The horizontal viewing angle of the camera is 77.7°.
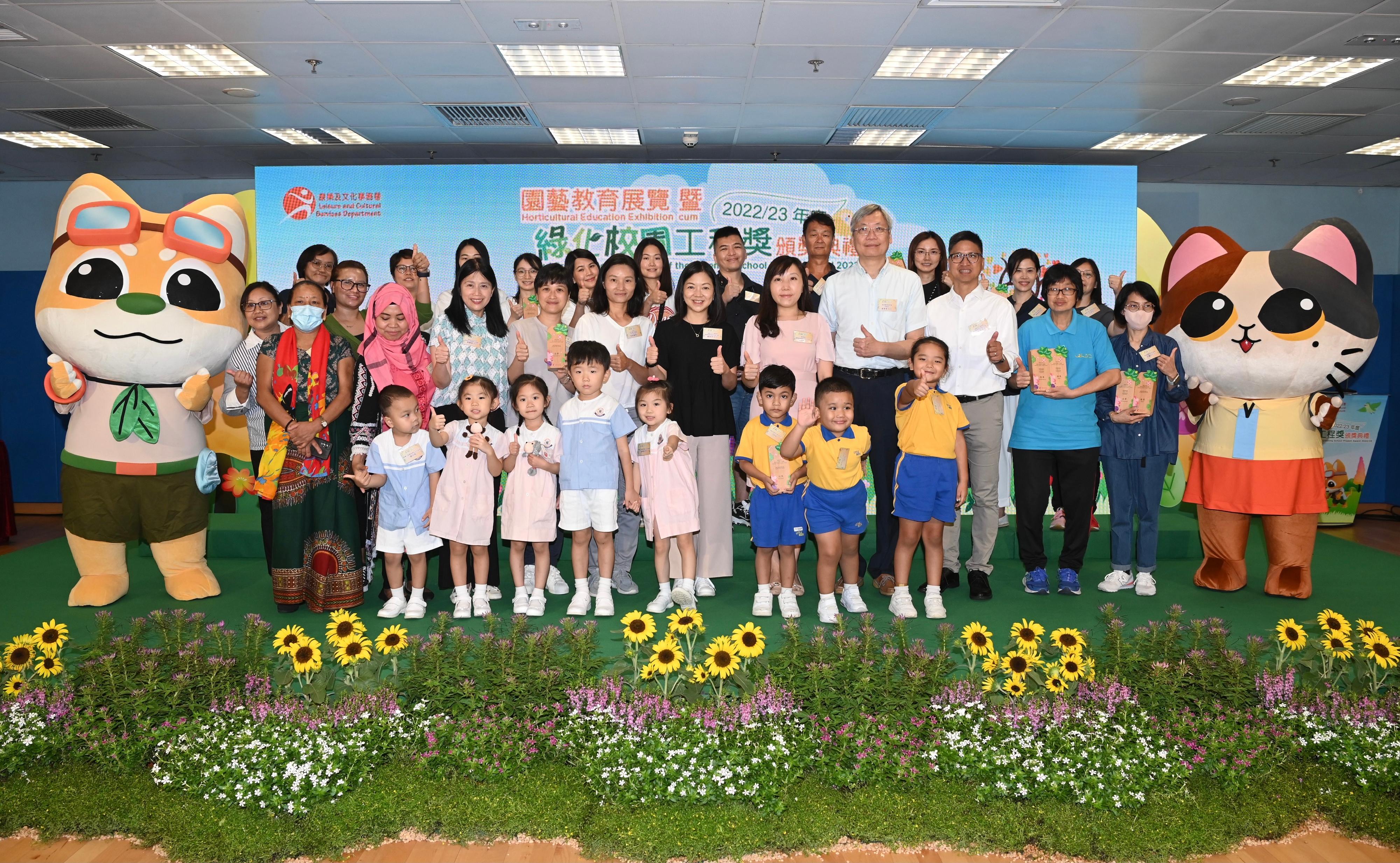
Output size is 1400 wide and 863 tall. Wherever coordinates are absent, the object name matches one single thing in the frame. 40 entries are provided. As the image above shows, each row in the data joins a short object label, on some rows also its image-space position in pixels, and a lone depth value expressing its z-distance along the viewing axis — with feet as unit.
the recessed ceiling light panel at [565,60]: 18.35
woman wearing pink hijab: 13.52
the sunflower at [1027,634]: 9.76
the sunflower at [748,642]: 9.66
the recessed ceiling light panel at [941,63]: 18.45
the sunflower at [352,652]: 9.71
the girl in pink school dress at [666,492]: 13.26
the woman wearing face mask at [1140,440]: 14.79
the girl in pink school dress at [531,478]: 13.29
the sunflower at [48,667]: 9.91
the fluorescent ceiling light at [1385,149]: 25.27
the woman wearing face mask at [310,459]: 13.37
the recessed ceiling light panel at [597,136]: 23.89
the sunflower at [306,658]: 9.53
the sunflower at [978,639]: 9.76
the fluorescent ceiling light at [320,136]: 23.81
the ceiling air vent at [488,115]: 21.98
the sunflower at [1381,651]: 9.98
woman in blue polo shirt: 14.26
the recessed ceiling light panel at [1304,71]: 18.92
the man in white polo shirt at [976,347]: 14.08
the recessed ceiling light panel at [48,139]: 24.30
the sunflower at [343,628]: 9.83
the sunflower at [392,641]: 9.82
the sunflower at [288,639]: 9.64
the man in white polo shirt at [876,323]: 13.74
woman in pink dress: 13.42
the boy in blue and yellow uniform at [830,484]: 12.87
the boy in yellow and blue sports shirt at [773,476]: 12.90
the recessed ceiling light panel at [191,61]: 18.22
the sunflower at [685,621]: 9.74
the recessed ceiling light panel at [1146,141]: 24.43
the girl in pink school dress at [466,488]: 13.24
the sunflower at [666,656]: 9.46
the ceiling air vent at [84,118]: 22.25
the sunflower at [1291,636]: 10.15
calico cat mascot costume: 14.34
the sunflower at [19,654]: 9.82
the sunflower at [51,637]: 10.02
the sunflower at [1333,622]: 10.16
